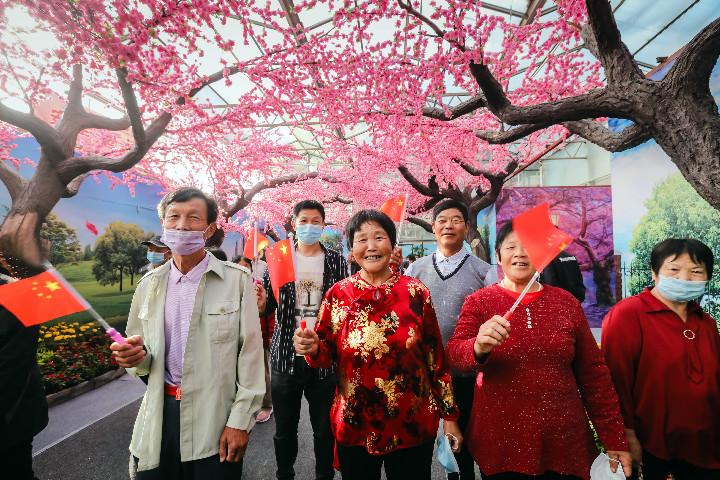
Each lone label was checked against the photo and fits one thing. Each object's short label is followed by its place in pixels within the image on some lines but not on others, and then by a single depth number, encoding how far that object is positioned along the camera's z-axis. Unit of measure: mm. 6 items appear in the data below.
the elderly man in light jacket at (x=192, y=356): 1665
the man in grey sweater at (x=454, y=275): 2475
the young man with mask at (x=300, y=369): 2660
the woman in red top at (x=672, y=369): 1811
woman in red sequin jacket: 1535
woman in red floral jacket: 1678
